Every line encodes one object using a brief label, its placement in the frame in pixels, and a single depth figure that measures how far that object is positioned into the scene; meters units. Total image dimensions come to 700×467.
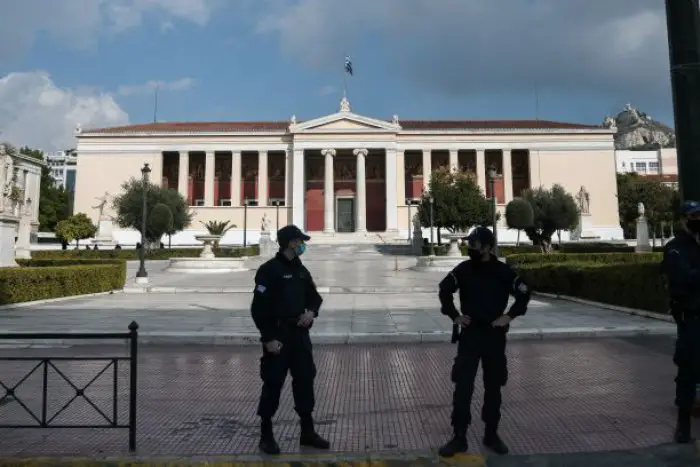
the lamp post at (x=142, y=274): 20.40
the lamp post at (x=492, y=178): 22.60
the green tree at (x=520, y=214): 33.53
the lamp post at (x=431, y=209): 38.16
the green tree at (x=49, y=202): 74.94
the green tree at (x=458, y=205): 40.66
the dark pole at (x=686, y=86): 4.86
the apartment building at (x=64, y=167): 109.54
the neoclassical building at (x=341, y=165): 57.66
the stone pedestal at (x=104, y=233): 53.03
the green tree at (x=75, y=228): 46.16
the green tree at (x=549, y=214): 37.70
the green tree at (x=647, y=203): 50.62
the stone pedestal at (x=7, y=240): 16.53
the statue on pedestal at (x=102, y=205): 55.22
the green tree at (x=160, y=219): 36.25
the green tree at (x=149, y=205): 42.06
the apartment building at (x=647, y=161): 93.44
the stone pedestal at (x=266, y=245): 39.91
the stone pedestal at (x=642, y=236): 30.00
